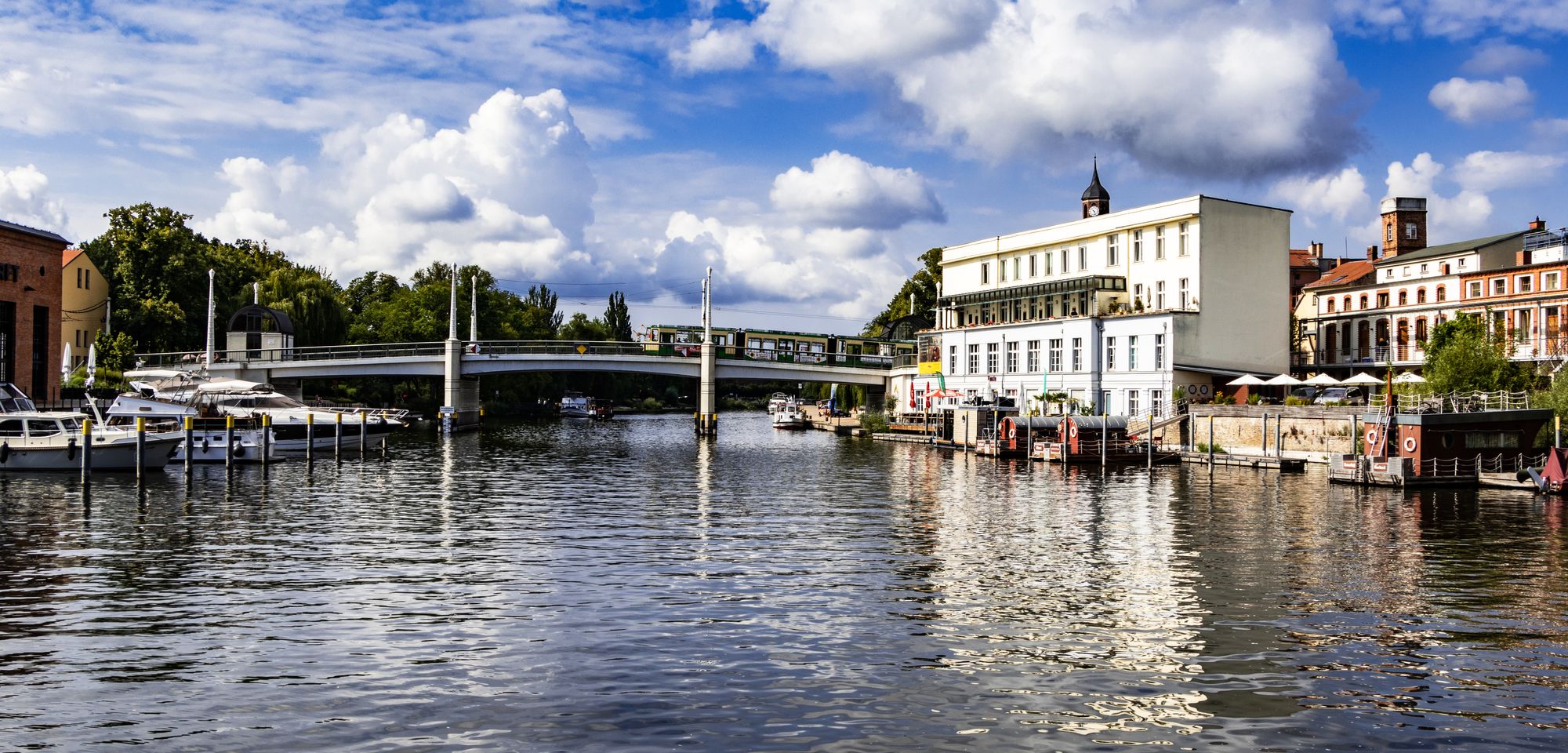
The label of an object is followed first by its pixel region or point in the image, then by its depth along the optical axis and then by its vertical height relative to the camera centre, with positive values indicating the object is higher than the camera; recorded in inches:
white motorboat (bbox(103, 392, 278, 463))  2461.9 -56.5
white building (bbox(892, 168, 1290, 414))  3314.5 +281.1
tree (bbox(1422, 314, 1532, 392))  2623.0 +81.5
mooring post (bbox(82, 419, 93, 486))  1961.1 -85.1
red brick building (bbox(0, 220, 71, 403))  3304.6 +255.0
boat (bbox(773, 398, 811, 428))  5128.0 -69.9
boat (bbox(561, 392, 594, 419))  6309.1 -28.9
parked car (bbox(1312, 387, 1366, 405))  2771.2 +24.0
